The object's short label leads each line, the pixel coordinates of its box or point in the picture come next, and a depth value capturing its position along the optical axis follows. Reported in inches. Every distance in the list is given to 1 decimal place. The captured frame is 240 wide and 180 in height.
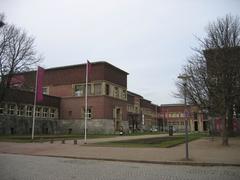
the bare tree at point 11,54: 1139.2
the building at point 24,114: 1472.4
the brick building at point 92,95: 1831.2
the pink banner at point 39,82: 1088.2
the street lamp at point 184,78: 532.3
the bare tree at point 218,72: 772.3
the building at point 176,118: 3716.8
